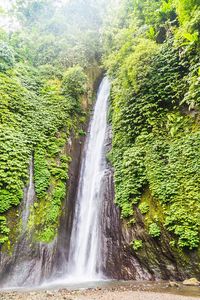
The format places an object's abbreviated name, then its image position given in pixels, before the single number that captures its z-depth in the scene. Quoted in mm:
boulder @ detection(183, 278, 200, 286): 6684
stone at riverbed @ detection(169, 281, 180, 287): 6674
